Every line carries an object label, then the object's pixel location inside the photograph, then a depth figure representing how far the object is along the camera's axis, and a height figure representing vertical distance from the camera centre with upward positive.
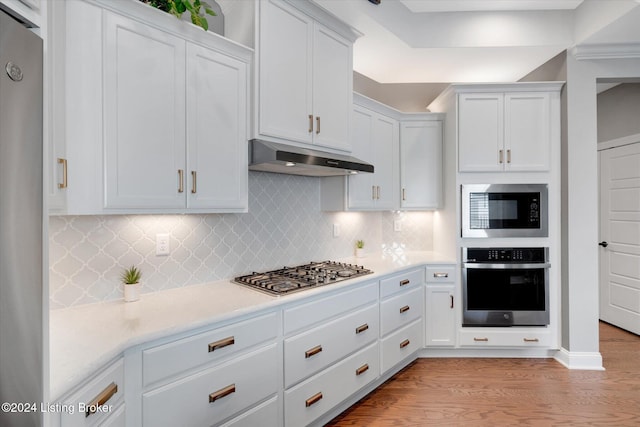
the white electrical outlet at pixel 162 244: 1.96 -0.17
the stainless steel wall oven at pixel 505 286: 3.10 -0.66
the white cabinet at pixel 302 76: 2.04 +0.92
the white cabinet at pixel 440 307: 3.16 -0.86
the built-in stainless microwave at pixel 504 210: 3.08 +0.03
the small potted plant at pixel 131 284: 1.78 -0.36
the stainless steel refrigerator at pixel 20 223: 0.67 -0.02
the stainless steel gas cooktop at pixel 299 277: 2.02 -0.42
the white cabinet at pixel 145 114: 1.39 +0.47
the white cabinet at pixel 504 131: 3.07 +0.75
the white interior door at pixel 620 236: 3.77 -0.26
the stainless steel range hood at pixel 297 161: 1.94 +0.33
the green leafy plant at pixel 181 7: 1.64 +1.01
